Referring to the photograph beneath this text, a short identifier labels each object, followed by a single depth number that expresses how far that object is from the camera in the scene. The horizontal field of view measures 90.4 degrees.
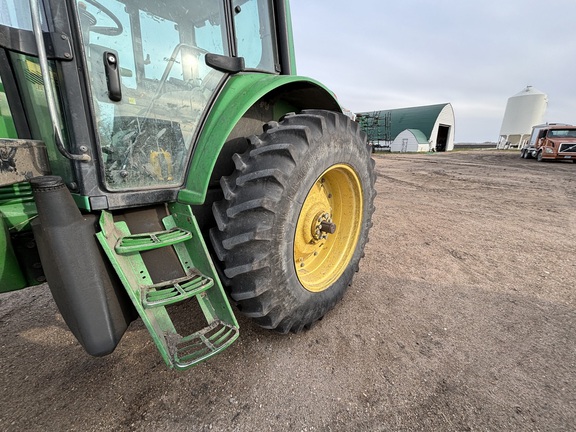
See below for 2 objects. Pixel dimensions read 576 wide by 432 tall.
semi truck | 13.05
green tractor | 1.00
